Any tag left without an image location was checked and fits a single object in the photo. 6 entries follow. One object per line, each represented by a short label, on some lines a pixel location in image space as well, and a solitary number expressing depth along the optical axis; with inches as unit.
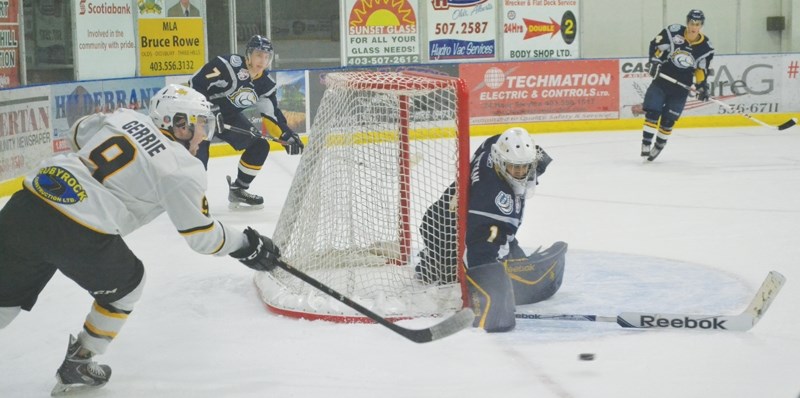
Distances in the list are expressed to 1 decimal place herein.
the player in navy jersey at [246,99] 525.6
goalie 318.3
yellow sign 841.5
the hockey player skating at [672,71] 703.7
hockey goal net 349.7
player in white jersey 243.4
